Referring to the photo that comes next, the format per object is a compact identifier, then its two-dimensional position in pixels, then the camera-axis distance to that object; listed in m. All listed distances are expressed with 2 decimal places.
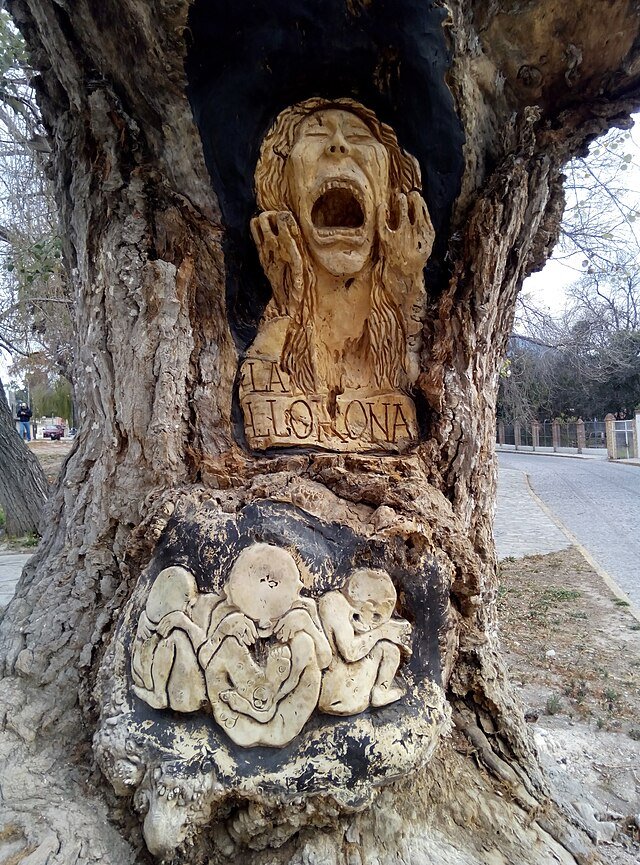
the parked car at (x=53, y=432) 33.56
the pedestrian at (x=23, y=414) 19.78
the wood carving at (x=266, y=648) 1.49
